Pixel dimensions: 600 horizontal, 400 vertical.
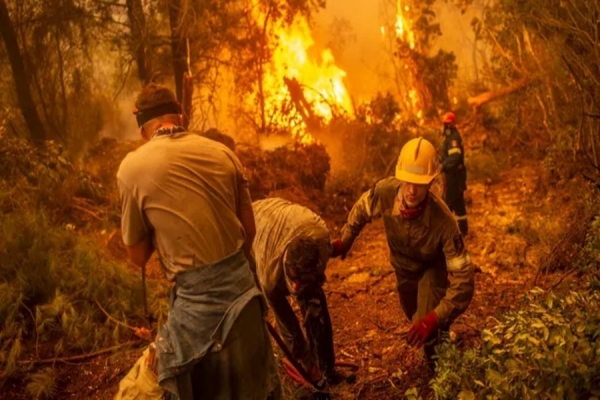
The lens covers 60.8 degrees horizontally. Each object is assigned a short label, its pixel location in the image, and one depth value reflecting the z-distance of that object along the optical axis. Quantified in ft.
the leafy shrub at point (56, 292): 16.78
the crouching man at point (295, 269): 10.68
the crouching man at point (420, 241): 11.09
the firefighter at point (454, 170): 25.48
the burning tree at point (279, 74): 37.58
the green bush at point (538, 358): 7.21
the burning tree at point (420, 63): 50.85
